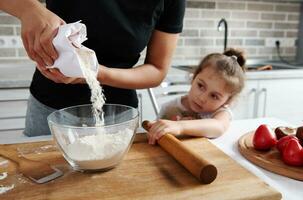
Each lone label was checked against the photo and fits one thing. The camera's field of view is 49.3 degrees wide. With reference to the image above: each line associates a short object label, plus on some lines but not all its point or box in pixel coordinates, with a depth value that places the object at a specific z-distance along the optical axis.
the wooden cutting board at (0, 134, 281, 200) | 0.59
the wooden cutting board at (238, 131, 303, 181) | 0.73
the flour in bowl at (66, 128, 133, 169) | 0.67
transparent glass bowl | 0.67
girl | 1.20
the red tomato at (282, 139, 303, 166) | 0.75
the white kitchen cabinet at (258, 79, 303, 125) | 1.93
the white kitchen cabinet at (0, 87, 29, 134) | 1.55
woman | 0.98
